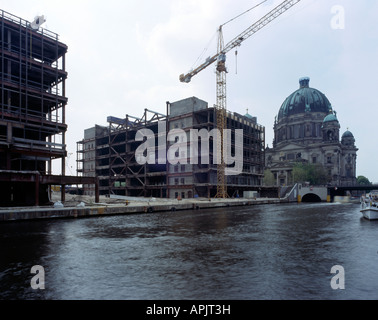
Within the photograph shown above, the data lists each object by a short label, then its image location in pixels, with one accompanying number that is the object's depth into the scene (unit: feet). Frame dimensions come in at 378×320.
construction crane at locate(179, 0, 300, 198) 262.88
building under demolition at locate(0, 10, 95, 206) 139.13
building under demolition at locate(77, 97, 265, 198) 264.93
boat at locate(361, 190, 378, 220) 116.26
